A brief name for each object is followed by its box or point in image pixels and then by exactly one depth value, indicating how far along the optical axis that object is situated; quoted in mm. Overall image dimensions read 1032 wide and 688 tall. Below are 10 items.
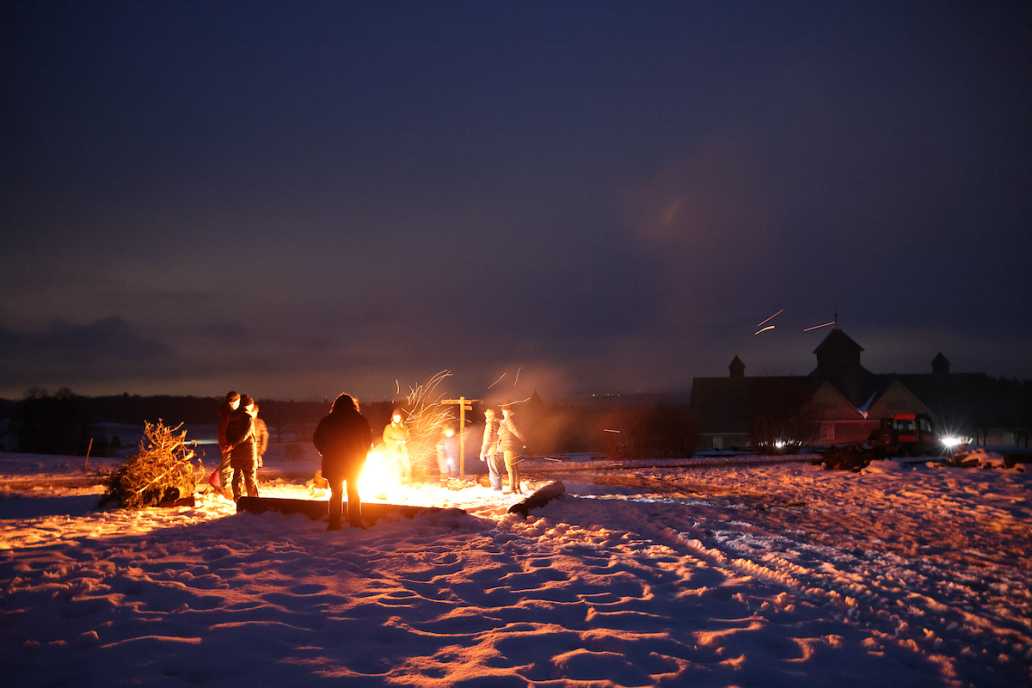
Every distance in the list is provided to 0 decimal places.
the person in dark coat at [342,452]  8836
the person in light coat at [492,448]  13727
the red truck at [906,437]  26531
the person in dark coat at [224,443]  11453
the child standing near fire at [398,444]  13445
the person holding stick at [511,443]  13258
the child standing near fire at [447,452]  15883
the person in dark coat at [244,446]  11344
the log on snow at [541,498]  10258
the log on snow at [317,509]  9312
